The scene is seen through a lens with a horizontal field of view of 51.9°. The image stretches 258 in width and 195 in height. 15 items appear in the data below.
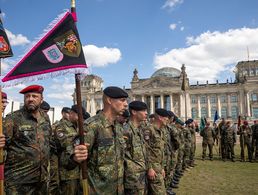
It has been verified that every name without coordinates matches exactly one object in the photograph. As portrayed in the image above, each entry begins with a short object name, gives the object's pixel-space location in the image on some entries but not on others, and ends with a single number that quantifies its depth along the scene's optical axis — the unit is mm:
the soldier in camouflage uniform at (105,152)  3006
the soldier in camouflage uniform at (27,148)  3524
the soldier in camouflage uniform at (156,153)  4766
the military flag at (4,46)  3457
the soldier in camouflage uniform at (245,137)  14354
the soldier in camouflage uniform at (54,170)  4773
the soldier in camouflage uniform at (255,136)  14195
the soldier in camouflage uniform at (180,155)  9915
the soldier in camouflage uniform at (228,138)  14492
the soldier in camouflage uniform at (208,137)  14648
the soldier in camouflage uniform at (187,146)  11797
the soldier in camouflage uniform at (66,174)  4703
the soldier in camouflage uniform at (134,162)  3836
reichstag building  60875
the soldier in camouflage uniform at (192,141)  12766
